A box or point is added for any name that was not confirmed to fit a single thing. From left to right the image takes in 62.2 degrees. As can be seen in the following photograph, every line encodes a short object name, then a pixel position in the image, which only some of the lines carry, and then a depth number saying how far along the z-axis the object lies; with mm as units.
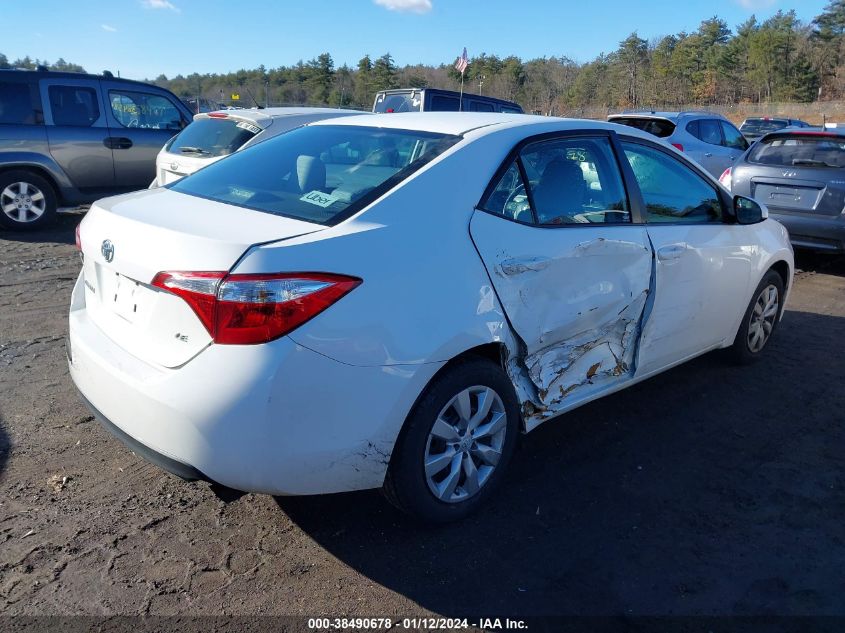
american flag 18166
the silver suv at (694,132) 11992
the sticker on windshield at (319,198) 2836
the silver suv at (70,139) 8914
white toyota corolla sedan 2375
